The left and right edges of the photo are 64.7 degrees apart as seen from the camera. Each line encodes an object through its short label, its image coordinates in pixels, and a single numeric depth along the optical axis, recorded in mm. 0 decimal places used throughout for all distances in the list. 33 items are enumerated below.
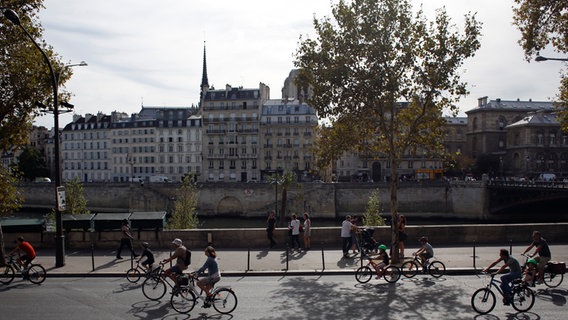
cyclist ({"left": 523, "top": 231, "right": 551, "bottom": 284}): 12531
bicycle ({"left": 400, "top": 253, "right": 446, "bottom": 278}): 14430
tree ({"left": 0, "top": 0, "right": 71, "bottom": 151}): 15625
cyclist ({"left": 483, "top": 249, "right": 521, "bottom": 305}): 10719
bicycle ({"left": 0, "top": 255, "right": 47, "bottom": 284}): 14070
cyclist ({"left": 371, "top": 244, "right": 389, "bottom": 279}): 13664
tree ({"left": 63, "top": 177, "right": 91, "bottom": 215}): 30953
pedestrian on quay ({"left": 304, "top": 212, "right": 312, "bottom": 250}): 18359
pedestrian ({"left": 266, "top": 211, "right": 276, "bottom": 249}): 18330
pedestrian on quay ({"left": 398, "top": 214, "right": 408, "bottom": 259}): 16312
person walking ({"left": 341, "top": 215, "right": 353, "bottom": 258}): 17123
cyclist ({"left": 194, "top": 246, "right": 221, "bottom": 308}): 10930
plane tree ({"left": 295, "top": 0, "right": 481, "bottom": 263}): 16469
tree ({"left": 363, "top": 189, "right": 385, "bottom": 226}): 29094
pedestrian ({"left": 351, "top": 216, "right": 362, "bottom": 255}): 17188
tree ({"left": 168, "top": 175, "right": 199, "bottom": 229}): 29392
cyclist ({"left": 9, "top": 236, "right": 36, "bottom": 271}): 13992
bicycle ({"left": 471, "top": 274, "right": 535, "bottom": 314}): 10656
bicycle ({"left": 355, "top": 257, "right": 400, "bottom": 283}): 13695
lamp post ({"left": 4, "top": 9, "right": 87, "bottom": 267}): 15602
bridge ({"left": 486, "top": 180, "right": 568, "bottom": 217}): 47344
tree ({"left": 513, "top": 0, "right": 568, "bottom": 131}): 17016
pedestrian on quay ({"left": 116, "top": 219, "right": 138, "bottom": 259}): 16766
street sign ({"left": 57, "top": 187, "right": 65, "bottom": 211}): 15586
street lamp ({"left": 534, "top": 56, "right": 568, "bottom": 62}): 15539
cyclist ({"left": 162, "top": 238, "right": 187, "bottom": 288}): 11547
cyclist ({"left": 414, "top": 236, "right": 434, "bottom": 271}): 14258
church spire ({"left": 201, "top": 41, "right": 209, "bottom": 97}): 105438
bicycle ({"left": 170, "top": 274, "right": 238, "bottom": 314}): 10906
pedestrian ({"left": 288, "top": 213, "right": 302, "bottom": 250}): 18109
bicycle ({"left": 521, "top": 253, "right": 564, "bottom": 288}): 12680
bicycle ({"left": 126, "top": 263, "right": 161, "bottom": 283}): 13959
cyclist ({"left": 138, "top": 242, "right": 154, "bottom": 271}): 13008
